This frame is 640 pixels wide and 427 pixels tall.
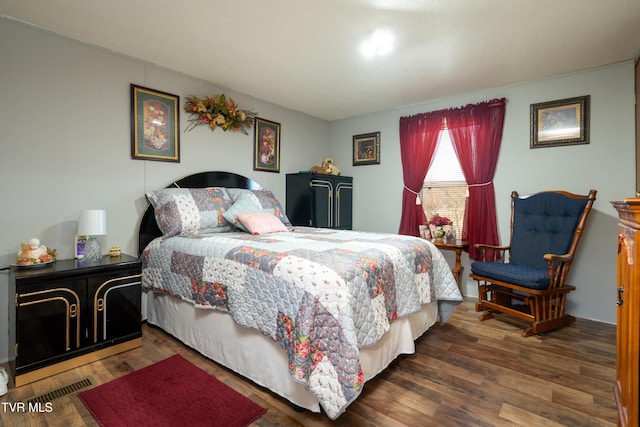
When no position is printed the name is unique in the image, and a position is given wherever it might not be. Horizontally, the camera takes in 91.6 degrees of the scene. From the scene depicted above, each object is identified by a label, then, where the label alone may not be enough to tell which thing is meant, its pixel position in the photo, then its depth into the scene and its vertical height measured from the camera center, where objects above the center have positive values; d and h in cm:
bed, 148 -51
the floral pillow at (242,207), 292 +1
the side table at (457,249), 350 -48
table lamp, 229 -14
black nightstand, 188 -69
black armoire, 402 +11
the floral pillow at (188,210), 266 -1
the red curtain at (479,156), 352 +59
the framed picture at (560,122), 304 +85
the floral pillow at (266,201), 330 +8
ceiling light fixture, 235 +132
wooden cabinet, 100 -38
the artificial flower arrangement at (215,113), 322 +104
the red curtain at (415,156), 396 +66
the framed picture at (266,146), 391 +81
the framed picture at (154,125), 282 +80
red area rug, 158 -106
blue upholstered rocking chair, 264 -54
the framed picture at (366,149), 448 +86
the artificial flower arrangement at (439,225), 374 -22
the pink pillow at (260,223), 280 -13
